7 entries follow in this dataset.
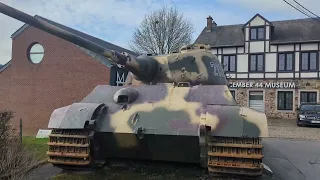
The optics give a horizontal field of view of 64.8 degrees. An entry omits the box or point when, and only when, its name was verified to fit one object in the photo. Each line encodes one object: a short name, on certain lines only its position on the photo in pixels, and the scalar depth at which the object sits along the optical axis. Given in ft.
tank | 12.57
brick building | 58.92
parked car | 51.63
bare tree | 81.68
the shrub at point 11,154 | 12.53
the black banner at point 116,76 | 56.79
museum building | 64.48
